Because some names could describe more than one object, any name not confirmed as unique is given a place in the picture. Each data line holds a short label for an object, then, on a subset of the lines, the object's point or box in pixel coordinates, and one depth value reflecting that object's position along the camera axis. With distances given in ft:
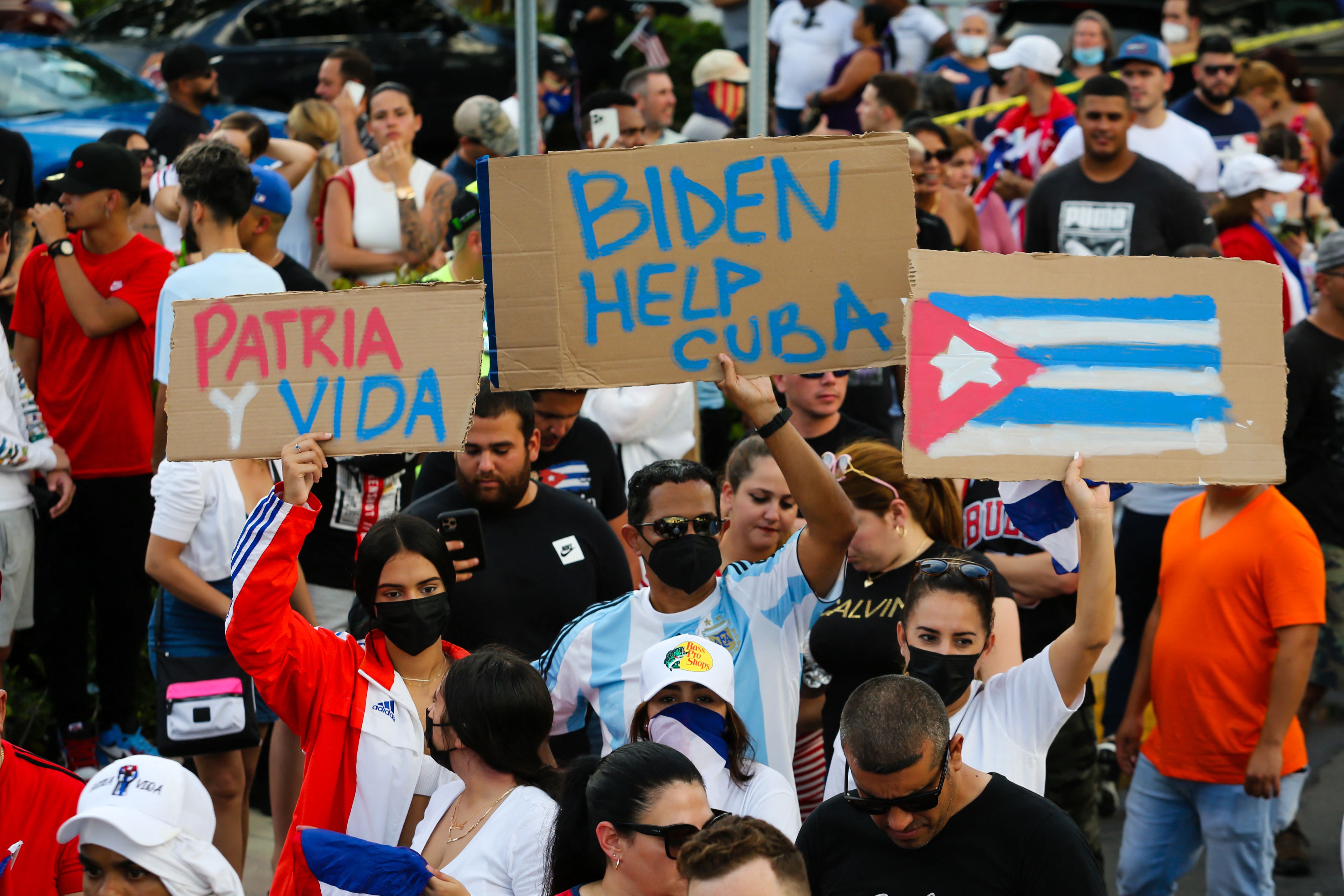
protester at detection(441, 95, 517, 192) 56.29
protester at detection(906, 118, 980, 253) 51.62
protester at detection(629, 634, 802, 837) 22.97
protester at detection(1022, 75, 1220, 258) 47.96
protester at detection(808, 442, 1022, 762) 28.45
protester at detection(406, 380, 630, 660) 30.68
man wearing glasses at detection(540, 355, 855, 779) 24.86
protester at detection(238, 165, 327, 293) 37.73
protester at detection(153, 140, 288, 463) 34.71
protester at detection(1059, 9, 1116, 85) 72.95
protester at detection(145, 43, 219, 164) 58.80
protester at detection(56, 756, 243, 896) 21.70
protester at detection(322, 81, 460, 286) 52.60
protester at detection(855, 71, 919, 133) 59.62
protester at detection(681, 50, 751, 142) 71.31
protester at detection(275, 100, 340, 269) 56.54
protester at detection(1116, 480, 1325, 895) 30.96
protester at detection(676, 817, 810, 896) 17.33
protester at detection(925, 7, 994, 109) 79.71
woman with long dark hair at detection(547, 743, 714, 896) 19.31
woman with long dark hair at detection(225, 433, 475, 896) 22.98
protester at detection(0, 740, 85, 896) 23.79
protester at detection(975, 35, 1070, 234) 61.98
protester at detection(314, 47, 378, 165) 60.39
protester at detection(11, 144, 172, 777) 38.73
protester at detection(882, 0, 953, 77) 85.71
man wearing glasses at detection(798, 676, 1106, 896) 19.70
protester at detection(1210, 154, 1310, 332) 50.80
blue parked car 64.03
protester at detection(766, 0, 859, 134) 79.20
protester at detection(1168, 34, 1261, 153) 65.41
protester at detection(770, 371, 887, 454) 35.63
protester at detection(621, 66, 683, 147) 67.46
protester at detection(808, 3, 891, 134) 74.59
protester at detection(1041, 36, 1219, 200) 56.29
